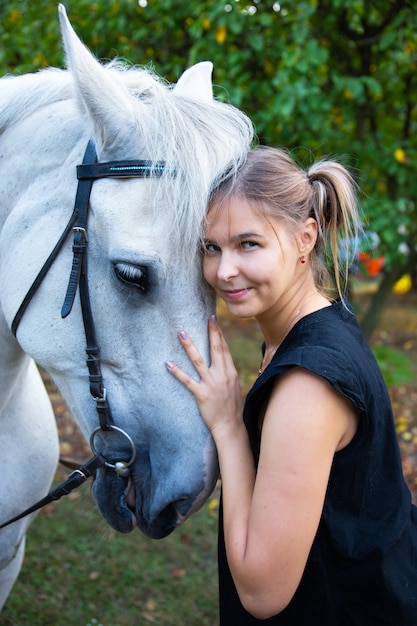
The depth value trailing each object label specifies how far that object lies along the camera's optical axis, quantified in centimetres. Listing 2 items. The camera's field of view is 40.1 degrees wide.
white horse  145
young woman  126
